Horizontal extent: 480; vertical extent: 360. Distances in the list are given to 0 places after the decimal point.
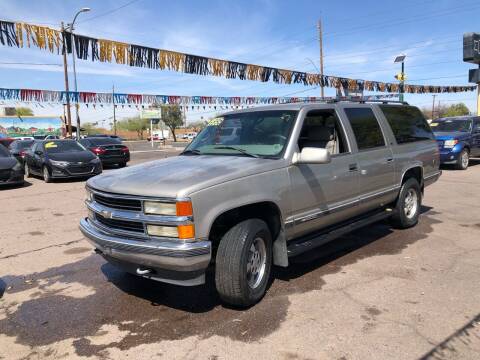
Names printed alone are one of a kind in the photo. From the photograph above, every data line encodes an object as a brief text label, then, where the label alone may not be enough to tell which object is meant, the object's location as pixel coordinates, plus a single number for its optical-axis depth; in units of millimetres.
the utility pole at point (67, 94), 28078
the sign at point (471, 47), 23516
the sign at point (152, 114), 57500
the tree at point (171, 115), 82438
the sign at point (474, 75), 24828
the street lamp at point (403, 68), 26781
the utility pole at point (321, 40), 33500
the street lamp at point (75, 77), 24125
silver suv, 3492
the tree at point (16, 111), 85356
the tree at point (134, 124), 115094
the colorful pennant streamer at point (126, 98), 26438
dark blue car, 14195
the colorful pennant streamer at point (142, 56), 14227
